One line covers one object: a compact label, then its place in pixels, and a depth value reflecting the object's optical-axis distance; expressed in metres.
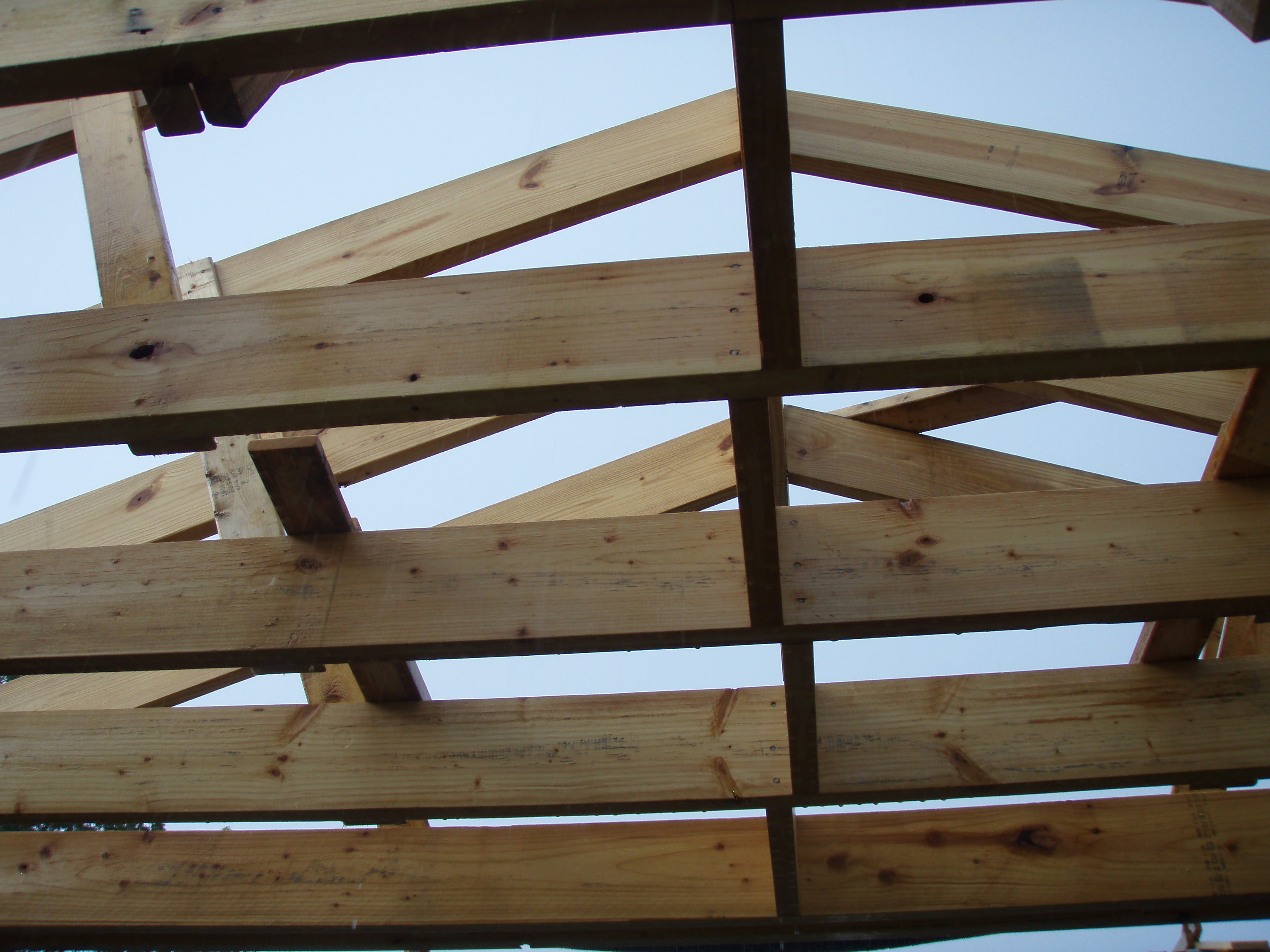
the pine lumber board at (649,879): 2.59
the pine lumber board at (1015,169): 2.56
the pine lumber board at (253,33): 1.00
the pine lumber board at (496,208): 2.74
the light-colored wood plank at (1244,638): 2.95
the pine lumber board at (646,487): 3.50
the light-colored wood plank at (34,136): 2.40
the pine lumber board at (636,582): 1.96
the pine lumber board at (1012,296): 1.37
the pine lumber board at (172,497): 2.95
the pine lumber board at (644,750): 2.36
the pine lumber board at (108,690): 3.33
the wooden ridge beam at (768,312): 1.04
